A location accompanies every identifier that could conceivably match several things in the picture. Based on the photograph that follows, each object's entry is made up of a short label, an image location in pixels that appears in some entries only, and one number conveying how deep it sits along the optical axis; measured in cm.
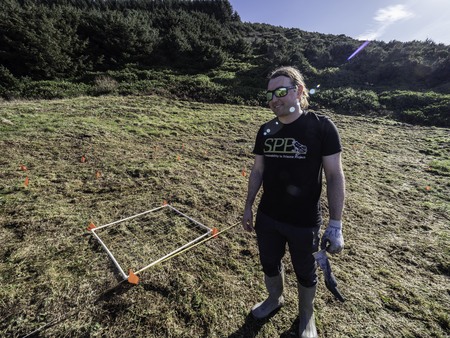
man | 184
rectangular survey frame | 317
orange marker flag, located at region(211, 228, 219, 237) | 379
